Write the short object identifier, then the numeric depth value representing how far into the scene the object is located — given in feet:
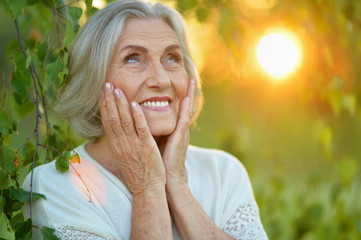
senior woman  3.59
